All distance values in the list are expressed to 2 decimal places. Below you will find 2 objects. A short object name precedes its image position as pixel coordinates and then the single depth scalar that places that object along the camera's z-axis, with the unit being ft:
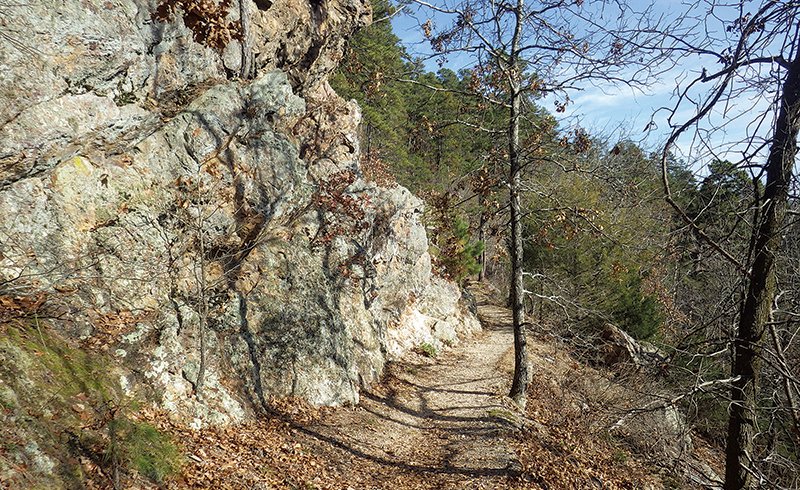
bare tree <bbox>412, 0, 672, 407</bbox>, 29.17
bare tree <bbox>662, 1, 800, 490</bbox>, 11.22
